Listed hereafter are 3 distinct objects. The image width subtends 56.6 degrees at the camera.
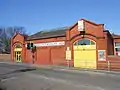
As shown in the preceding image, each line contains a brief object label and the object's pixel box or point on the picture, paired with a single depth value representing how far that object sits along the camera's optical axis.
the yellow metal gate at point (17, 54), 23.04
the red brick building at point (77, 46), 15.88
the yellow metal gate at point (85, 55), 16.25
